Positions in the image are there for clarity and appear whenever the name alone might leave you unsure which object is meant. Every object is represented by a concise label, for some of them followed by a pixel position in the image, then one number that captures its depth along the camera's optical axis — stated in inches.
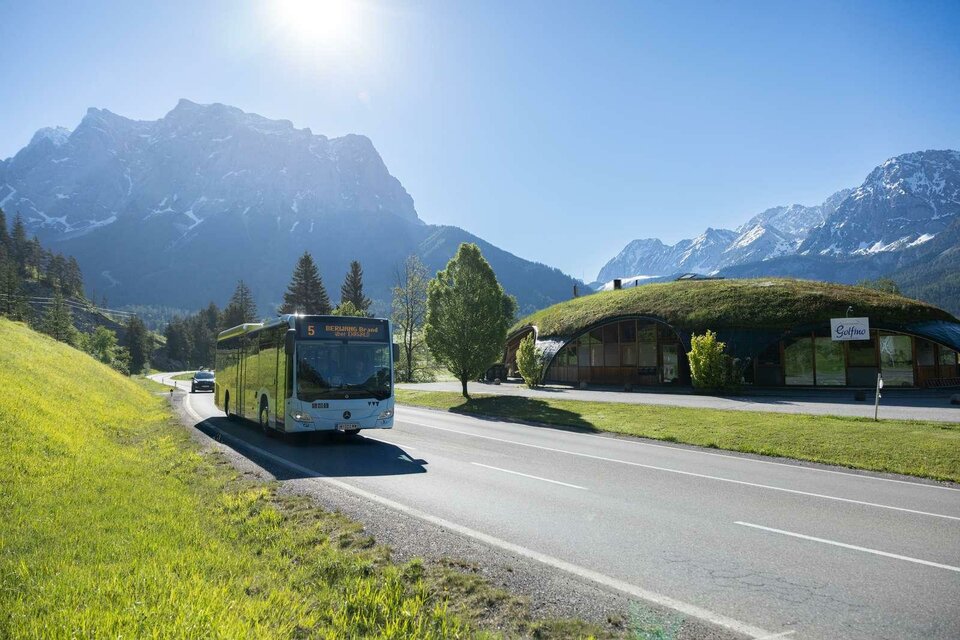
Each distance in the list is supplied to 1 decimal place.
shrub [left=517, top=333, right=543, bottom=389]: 1473.9
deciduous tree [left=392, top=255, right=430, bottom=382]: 2445.9
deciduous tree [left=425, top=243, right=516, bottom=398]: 1147.9
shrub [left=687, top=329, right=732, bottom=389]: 1206.9
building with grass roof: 1196.5
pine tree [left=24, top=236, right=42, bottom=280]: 5078.7
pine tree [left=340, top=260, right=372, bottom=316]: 3065.9
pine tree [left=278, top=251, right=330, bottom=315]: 3051.2
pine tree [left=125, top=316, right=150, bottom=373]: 4037.9
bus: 553.0
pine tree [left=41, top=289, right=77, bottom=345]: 2838.6
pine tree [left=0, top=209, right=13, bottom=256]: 4679.6
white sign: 1017.5
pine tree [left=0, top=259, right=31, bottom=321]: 2908.0
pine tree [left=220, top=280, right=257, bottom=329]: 3860.7
